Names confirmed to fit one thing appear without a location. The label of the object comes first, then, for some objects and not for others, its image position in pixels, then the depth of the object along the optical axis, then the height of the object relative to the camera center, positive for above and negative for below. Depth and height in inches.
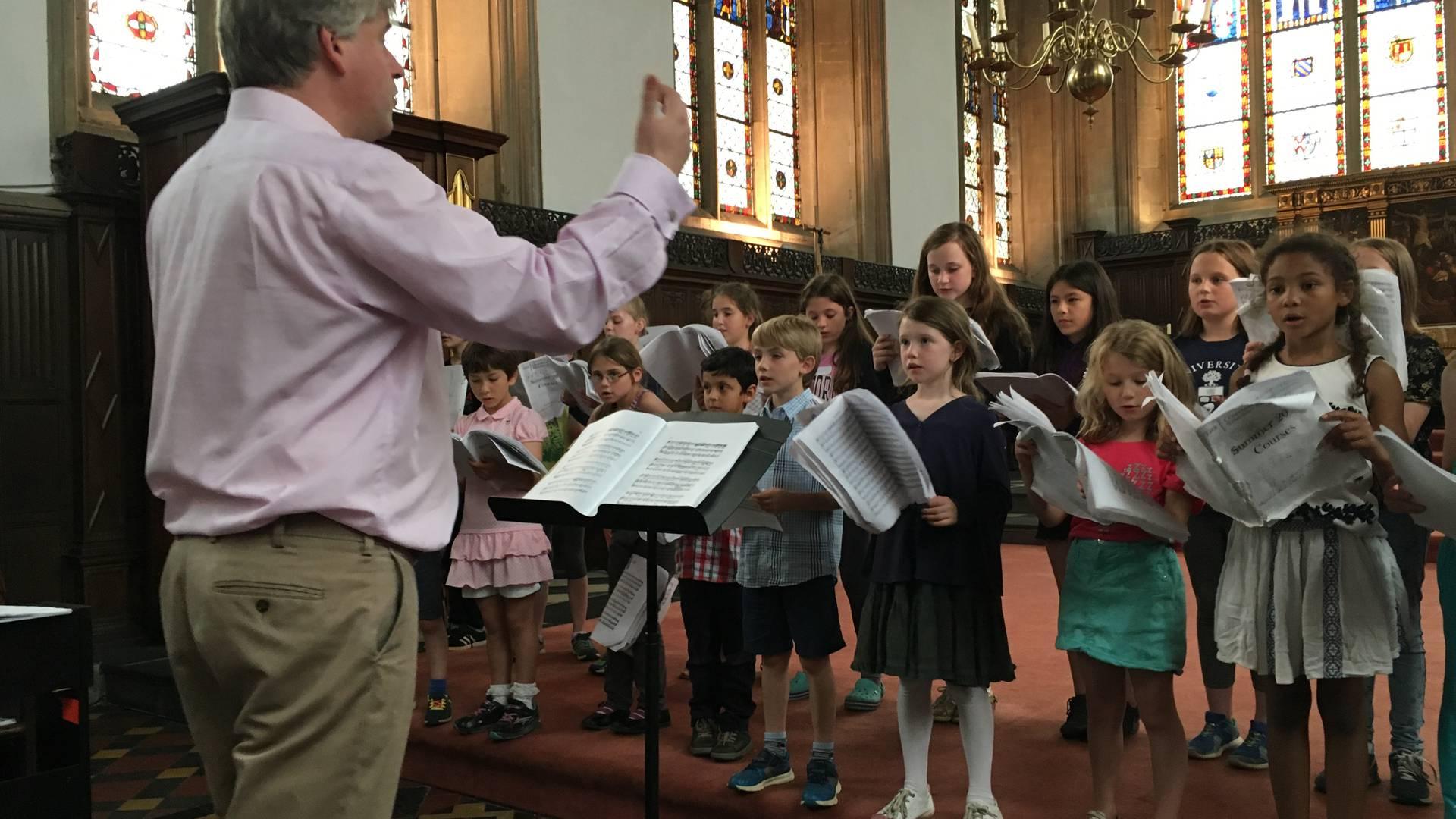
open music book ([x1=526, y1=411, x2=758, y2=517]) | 79.4 -4.2
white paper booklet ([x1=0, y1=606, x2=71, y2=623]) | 96.0 -16.1
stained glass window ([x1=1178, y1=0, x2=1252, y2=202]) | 539.8 +129.2
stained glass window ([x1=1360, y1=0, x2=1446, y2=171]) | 493.7 +128.9
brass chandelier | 267.0 +84.3
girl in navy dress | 102.4 -16.3
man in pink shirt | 47.9 +0.8
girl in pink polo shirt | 139.3 -21.2
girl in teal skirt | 96.7 -16.4
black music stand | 75.9 -7.2
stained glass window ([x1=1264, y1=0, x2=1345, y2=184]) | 518.6 +133.1
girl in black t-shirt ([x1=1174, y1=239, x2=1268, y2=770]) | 118.4 -0.4
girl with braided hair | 88.5 -14.9
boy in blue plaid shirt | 115.9 -20.3
